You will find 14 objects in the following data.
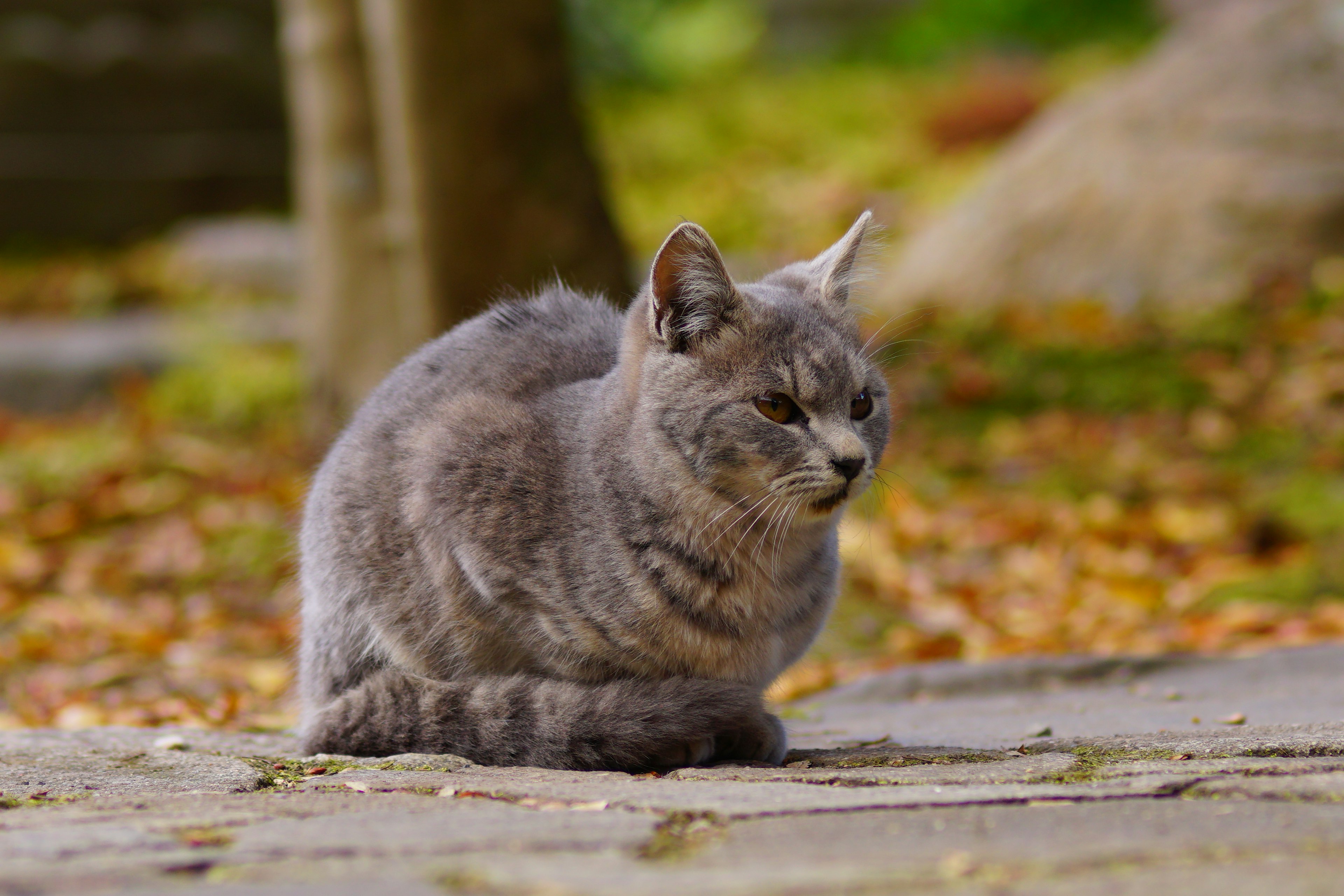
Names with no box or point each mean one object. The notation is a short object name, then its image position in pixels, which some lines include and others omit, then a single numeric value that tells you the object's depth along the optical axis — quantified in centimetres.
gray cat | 490
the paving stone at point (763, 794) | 359
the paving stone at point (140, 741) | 538
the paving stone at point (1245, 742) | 432
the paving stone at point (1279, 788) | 352
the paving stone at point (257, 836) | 296
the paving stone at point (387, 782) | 420
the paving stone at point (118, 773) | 439
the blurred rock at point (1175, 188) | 1443
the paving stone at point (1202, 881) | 264
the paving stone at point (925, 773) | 409
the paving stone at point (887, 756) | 461
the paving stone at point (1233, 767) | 390
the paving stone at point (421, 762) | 477
